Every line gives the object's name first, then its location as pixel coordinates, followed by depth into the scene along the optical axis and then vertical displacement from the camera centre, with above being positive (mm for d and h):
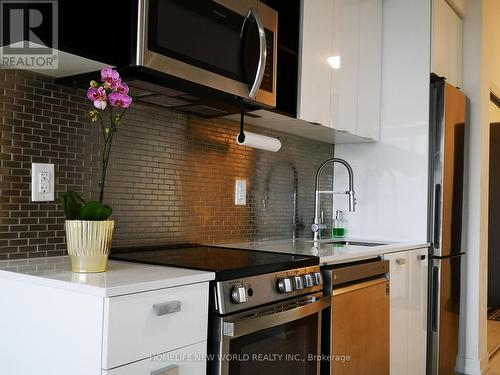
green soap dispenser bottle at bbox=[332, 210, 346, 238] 3105 -165
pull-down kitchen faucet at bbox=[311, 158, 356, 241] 2733 -8
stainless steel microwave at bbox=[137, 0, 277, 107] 1450 +541
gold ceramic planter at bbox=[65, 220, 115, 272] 1261 -131
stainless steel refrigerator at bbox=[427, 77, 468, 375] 2902 -121
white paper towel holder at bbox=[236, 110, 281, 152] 2143 +275
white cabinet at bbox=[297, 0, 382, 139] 2297 +749
